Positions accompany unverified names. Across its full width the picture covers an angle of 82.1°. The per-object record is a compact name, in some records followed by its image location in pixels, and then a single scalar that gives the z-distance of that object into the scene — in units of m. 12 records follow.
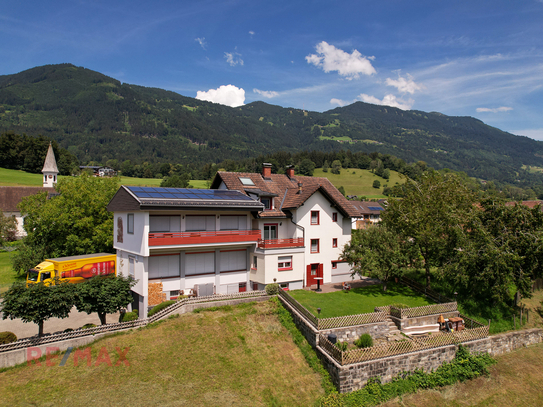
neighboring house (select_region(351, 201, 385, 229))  89.71
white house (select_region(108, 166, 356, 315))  25.06
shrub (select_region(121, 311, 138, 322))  23.16
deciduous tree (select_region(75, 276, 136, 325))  20.42
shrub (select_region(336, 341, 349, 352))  19.32
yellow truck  29.27
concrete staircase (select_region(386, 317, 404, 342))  21.64
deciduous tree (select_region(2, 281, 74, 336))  18.19
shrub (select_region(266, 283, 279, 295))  26.15
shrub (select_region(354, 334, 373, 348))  20.36
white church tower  85.94
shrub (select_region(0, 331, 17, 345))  18.18
